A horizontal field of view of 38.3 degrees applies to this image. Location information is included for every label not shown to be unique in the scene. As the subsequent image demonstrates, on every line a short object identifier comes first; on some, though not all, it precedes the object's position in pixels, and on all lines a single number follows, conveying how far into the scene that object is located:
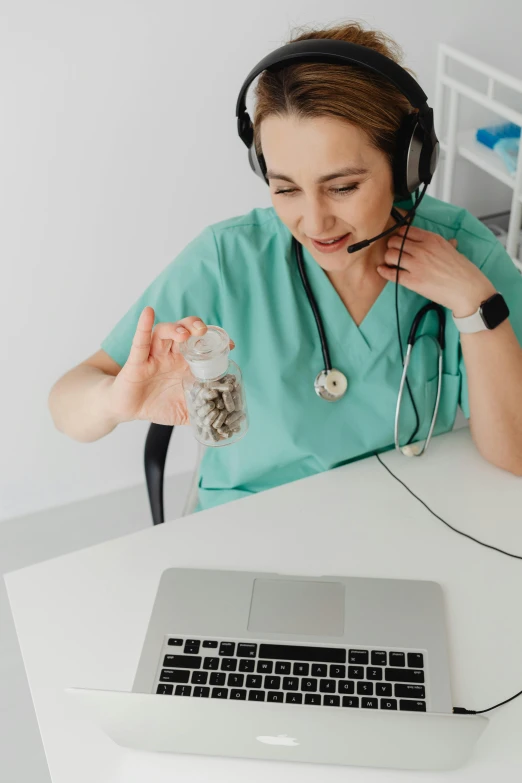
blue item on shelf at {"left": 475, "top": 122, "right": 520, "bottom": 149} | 1.85
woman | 1.09
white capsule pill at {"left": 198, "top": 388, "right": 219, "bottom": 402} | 0.94
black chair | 1.25
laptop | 0.74
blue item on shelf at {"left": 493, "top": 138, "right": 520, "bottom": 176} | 1.78
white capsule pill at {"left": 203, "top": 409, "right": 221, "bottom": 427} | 0.95
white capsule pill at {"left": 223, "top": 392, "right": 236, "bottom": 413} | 0.94
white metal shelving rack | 1.67
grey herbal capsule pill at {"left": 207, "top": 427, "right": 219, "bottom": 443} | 0.96
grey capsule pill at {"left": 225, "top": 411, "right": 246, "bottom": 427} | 0.96
